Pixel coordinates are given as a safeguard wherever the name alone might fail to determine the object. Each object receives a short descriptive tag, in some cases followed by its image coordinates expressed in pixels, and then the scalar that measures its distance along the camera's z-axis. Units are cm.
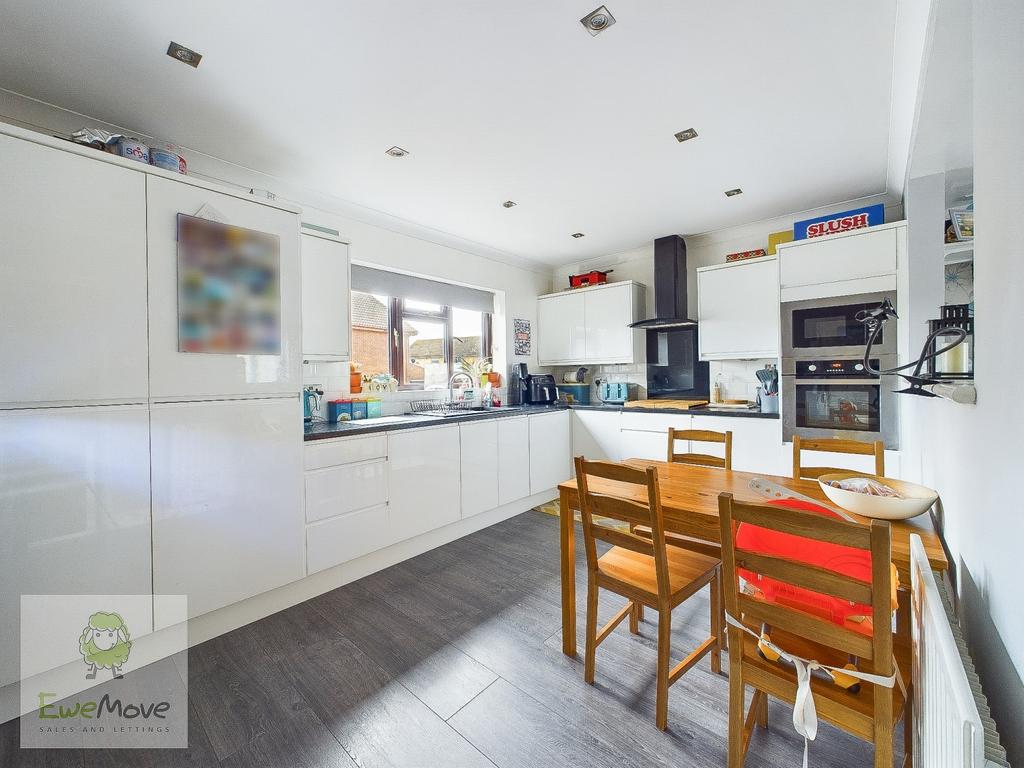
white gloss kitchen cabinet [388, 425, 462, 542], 289
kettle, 297
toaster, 442
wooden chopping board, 374
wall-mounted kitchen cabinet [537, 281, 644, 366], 430
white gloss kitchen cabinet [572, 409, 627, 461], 408
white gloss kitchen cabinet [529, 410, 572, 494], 402
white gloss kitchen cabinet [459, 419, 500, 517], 337
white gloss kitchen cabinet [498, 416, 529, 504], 369
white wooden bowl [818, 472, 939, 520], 138
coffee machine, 453
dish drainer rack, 380
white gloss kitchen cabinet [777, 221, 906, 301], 282
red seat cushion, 113
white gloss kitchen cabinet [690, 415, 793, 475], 325
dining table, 130
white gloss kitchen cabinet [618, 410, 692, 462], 368
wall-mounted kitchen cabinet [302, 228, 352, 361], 269
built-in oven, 286
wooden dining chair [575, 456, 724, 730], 152
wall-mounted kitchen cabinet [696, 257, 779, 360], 347
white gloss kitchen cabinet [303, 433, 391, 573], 246
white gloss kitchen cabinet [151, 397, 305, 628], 193
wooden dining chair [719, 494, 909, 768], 102
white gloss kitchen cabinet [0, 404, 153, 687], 158
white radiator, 63
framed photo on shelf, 189
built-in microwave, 288
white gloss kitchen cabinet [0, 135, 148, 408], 159
